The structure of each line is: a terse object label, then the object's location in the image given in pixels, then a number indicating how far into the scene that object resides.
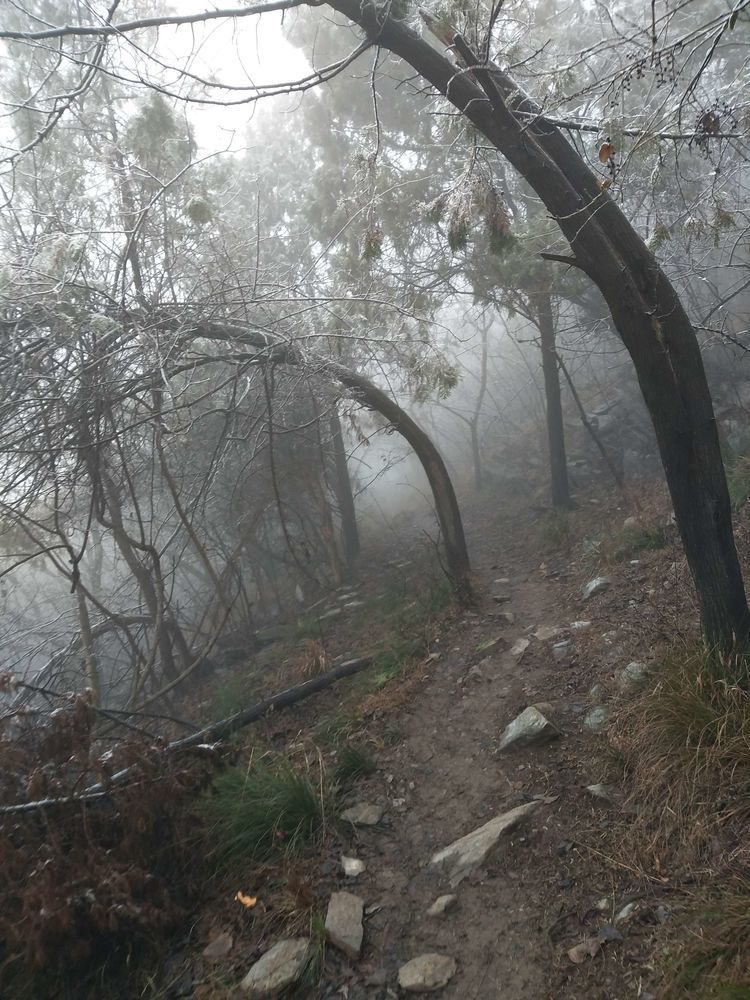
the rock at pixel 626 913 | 2.81
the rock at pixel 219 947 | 3.26
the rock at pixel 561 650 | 5.36
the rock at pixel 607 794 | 3.45
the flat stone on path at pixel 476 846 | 3.41
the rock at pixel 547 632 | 5.91
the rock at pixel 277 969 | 2.93
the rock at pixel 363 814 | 3.99
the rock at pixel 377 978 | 2.90
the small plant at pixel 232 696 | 6.48
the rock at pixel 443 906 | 3.20
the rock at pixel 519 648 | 5.75
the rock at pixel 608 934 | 2.75
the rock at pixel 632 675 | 4.27
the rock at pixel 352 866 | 3.58
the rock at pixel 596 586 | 6.59
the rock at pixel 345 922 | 3.07
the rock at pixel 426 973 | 2.83
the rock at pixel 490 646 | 6.01
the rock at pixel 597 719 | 4.12
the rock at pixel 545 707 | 4.47
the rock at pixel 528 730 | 4.18
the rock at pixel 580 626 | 5.79
